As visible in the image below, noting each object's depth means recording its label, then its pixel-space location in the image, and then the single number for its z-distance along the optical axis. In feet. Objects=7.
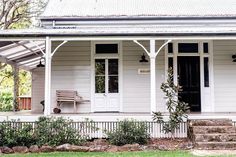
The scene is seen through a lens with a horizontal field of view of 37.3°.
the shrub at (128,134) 33.81
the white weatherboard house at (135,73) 42.55
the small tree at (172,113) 35.01
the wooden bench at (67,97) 41.60
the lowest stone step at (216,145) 31.45
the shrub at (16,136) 33.01
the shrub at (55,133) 33.24
